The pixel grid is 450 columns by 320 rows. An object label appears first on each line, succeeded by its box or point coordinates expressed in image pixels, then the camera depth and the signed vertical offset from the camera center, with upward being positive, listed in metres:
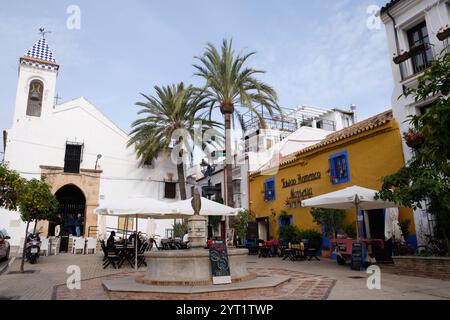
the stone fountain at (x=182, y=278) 7.09 -0.88
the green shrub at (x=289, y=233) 17.03 +0.22
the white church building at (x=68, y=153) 22.27 +5.83
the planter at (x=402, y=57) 12.92 +6.47
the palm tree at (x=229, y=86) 17.16 +7.37
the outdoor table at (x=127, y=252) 12.66 -0.41
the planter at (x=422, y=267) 8.82 -0.84
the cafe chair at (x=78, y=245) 18.96 -0.17
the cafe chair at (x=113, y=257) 12.36 -0.56
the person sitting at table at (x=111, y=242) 12.64 -0.03
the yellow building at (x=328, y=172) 13.59 +2.96
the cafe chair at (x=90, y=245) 19.11 -0.18
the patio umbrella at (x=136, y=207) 11.16 +1.06
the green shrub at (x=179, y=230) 22.83 +0.62
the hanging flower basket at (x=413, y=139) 11.59 +3.13
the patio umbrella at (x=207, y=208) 12.02 +1.06
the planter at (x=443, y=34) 11.35 +6.38
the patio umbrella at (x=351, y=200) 10.84 +1.13
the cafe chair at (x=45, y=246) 17.22 -0.17
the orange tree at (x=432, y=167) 4.66 +1.33
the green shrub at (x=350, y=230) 14.23 +0.24
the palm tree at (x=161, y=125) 22.61 +7.40
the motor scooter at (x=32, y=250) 13.79 -0.28
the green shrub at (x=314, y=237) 16.30 -0.02
